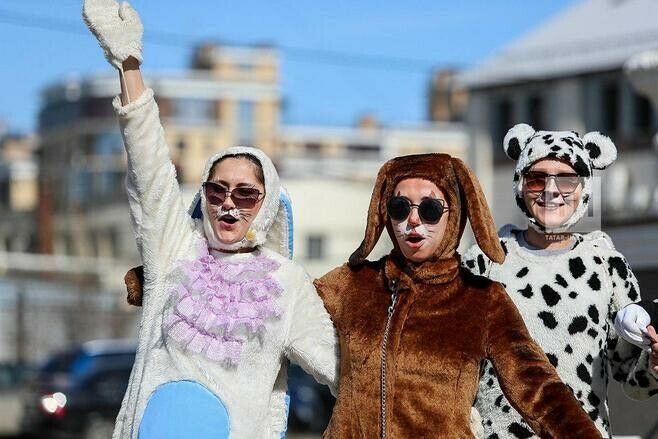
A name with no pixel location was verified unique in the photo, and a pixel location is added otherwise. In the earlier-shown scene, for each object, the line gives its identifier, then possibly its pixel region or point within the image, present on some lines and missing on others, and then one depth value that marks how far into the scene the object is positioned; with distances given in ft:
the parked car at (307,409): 136.56
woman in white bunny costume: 32.24
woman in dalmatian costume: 33.68
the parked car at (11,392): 165.48
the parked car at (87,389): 119.96
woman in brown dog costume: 30.50
